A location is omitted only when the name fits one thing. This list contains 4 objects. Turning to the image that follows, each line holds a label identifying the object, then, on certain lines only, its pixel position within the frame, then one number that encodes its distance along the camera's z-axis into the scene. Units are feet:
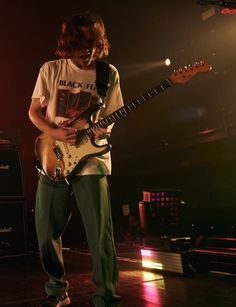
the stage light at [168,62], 18.20
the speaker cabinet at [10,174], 12.84
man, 5.52
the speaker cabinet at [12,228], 12.60
